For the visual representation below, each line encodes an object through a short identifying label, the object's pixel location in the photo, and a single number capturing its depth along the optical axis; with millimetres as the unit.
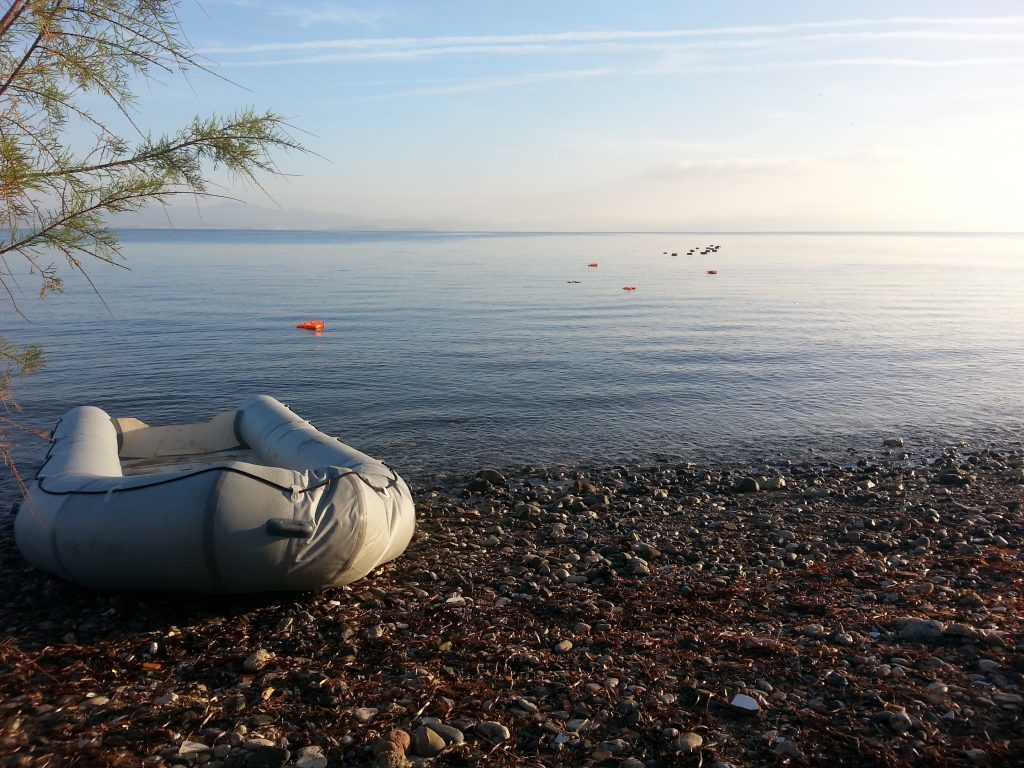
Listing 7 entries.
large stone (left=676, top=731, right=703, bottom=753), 4309
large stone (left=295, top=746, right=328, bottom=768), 4207
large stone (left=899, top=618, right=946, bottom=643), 5582
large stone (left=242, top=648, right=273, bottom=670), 5352
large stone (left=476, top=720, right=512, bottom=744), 4434
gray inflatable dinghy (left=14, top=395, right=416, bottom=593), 5977
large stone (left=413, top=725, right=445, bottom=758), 4320
